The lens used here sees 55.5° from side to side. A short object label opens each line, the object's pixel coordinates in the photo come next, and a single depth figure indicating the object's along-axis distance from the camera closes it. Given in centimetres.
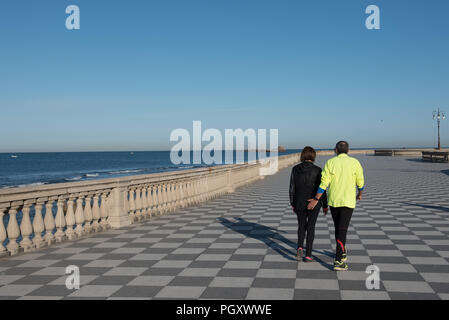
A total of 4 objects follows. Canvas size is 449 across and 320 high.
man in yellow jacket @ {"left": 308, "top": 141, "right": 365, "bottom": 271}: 569
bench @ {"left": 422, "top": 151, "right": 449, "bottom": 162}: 4009
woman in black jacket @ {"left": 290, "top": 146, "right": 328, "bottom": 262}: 624
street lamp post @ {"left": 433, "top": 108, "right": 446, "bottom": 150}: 5856
